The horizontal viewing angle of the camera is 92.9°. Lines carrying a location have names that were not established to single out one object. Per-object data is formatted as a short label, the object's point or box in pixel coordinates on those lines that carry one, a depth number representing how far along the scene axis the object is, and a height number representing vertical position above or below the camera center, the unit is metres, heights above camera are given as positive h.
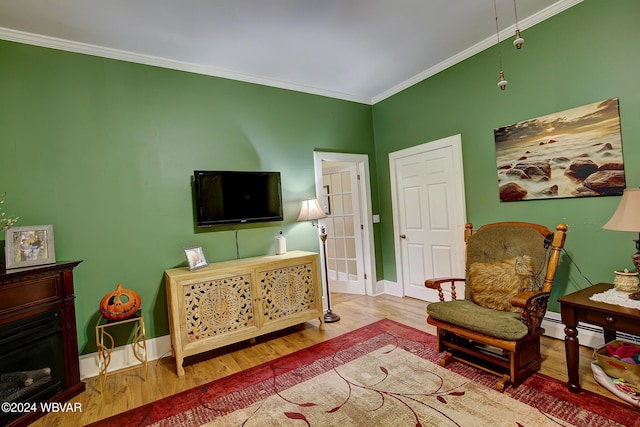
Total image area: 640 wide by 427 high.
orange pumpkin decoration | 2.42 -0.62
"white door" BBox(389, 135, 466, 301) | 3.52 -0.09
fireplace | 1.98 -0.75
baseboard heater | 2.38 -1.14
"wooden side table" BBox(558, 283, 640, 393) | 1.75 -0.75
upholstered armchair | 2.04 -0.76
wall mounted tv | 3.09 +0.24
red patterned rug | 1.78 -1.25
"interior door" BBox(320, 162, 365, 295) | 4.50 -0.25
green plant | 2.19 +0.12
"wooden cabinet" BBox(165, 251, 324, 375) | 2.58 -0.76
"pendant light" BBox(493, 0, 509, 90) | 1.95 +1.49
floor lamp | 3.51 +0.01
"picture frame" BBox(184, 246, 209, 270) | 2.79 -0.33
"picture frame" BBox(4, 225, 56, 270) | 2.14 -0.09
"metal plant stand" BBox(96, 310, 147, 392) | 2.45 -1.01
